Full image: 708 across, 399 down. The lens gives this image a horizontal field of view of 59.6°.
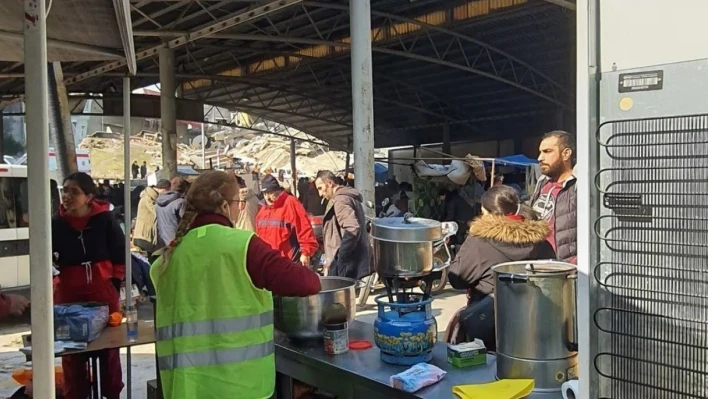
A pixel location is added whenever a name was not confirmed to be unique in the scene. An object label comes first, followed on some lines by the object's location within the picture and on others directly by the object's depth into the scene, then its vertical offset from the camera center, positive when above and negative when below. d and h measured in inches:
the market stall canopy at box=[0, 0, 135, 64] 110.2 +32.3
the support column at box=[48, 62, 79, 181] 369.3 +35.3
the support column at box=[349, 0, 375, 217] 300.4 +43.6
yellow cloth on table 74.3 -25.1
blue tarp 535.8 +21.1
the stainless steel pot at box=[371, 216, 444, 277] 99.3 -10.1
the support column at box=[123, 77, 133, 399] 157.8 +0.7
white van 264.1 -15.3
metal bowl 103.2 -20.9
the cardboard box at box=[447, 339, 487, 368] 91.4 -25.2
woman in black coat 120.3 -12.7
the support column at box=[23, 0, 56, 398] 71.8 +0.0
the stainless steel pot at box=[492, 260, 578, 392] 76.1 -17.3
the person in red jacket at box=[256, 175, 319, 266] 261.6 -16.1
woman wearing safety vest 87.4 -15.7
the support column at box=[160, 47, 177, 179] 504.7 +66.9
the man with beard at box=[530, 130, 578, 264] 129.9 -1.3
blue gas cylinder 92.0 -21.6
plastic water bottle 130.2 -30.5
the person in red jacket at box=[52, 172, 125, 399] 151.6 -16.5
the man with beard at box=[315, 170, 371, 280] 229.6 -18.2
